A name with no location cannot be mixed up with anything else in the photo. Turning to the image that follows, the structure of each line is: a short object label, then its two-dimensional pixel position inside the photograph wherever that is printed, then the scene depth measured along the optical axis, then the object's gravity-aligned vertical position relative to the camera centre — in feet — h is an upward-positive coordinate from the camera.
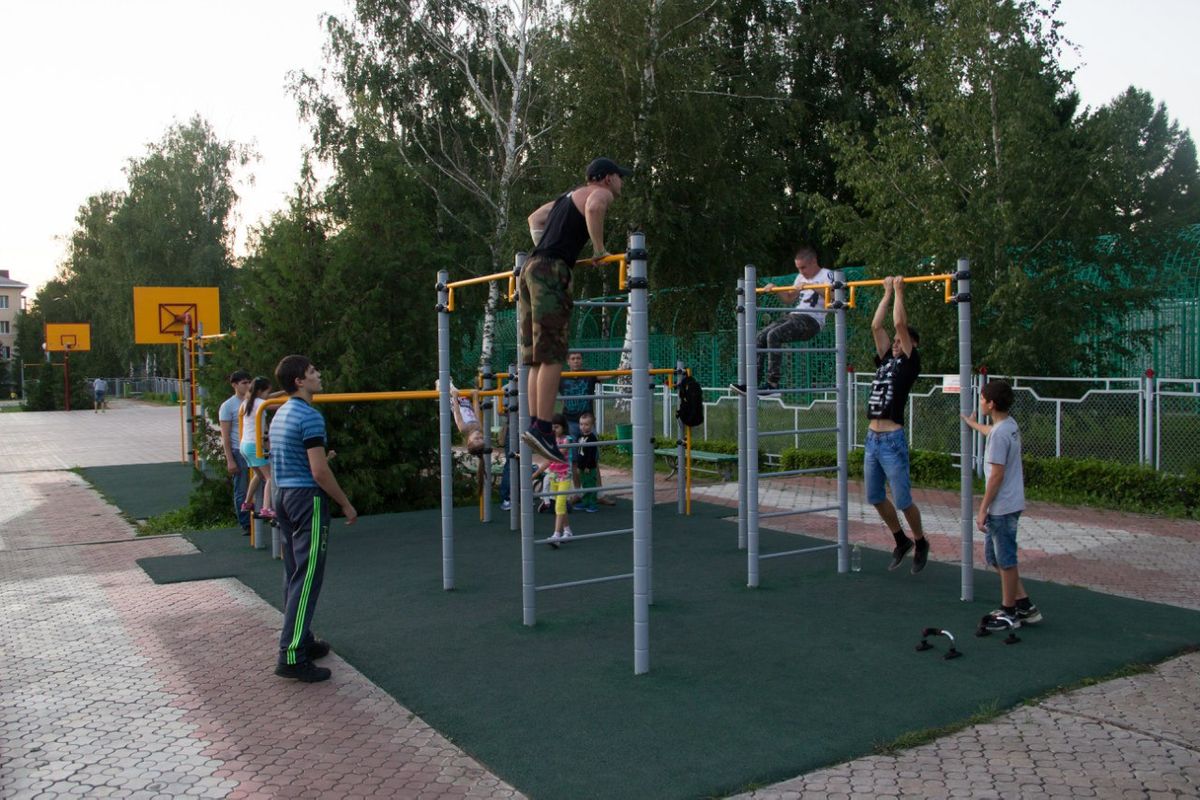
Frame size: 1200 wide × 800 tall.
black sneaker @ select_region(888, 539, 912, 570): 25.47 -4.77
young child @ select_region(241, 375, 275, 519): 29.19 -1.93
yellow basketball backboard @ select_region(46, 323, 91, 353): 154.61 +6.34
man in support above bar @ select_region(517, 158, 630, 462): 17.62 +1.68
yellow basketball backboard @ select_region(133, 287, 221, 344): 69.15 +4.48
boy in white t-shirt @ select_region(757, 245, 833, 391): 25.79 +1.26
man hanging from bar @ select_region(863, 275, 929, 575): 23.95 -1.29
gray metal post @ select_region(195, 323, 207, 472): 50.35 +1.55
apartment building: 358.23 +27.19
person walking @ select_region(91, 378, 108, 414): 135.77 -2.68
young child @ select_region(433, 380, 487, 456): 27.55 -1.49
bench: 45.85 -4.86
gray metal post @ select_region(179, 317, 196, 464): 52.29 -0.17
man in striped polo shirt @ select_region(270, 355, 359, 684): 17.79 -2.34
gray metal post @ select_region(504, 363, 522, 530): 29.84 -2.21
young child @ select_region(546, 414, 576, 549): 27.04 -3.19
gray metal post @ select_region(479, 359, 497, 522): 33.63 -2.04
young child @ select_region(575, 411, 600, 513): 36.35 -3.52
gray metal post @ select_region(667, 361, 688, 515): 36.35 -3.74
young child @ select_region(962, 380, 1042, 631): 19.24 -2.68
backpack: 30.83 -1.06
